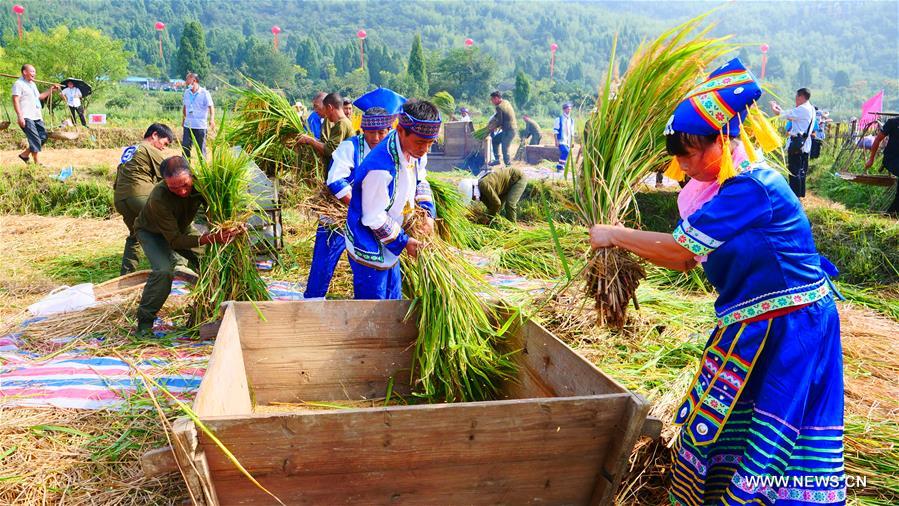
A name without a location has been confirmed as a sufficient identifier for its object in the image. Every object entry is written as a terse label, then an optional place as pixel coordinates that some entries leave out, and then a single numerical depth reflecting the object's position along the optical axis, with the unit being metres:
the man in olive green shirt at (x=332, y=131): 4.95
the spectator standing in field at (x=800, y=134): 8.70
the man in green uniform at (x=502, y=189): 6.73
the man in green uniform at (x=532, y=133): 16.26
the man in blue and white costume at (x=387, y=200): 2.82
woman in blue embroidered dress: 1.62
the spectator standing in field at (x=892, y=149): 7.33
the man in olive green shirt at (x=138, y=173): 4.96
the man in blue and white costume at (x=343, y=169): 3.68
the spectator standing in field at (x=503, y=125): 11.83
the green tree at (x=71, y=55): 33.09
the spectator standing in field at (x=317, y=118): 5.61
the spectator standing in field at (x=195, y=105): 8.26
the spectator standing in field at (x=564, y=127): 10.87
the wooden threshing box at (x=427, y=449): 1.61
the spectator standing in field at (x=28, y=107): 8.50
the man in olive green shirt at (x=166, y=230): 3.55
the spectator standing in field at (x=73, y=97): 14.26
